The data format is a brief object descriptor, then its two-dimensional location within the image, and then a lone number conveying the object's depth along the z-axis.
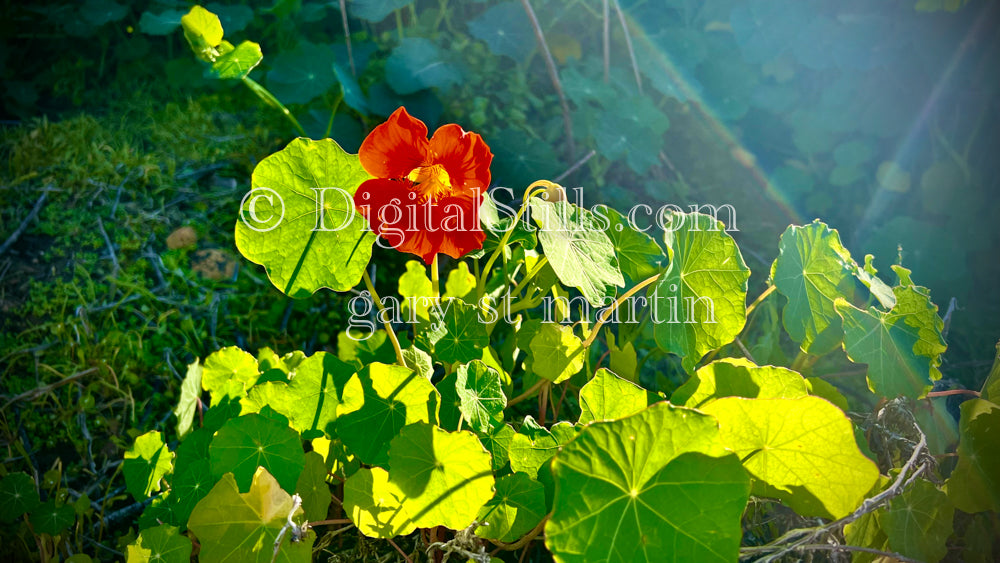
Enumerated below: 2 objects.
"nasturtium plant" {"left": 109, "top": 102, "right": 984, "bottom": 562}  0.37
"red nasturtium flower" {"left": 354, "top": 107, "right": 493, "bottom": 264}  0.41
